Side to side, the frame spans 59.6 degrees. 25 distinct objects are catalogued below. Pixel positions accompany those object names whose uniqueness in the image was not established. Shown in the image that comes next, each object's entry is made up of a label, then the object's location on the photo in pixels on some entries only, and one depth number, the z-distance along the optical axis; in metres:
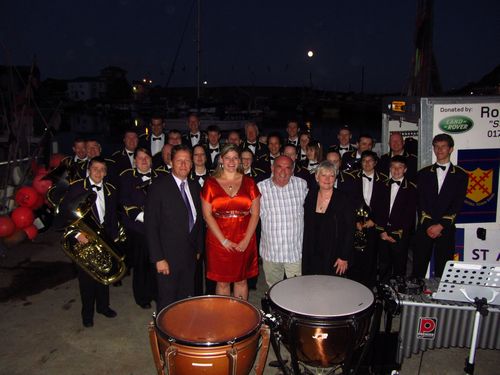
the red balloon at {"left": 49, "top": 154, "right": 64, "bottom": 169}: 8.84
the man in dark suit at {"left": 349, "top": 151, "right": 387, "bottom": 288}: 5.34
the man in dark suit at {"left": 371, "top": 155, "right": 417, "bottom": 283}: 5.25
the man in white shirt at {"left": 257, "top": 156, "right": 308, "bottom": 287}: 4.47
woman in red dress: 4.23
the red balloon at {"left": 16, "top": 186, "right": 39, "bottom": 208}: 7.66
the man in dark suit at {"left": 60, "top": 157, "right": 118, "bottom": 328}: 4.66
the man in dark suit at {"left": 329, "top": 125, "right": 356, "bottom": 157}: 7.61
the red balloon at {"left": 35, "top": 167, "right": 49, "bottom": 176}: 8.44
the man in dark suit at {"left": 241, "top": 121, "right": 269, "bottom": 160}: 7.62
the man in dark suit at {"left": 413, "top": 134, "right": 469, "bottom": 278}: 5.07
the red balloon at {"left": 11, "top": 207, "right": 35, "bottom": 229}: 7.36
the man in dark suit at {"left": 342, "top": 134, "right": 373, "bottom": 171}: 6.59
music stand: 3.25
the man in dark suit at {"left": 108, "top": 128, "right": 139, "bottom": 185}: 6.36
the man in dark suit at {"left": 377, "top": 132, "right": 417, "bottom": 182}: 6.17
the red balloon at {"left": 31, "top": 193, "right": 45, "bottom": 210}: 7.81
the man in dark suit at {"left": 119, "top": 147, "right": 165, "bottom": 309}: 4.95
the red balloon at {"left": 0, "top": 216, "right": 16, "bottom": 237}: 7.07
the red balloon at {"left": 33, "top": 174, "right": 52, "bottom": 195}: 7.96
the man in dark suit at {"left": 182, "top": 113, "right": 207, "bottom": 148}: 8.57
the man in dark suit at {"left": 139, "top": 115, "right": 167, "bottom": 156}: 7.87
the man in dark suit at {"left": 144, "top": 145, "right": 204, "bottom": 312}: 4.02
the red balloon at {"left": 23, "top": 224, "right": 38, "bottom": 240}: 7.50
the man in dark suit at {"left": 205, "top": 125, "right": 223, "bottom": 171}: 7.35
